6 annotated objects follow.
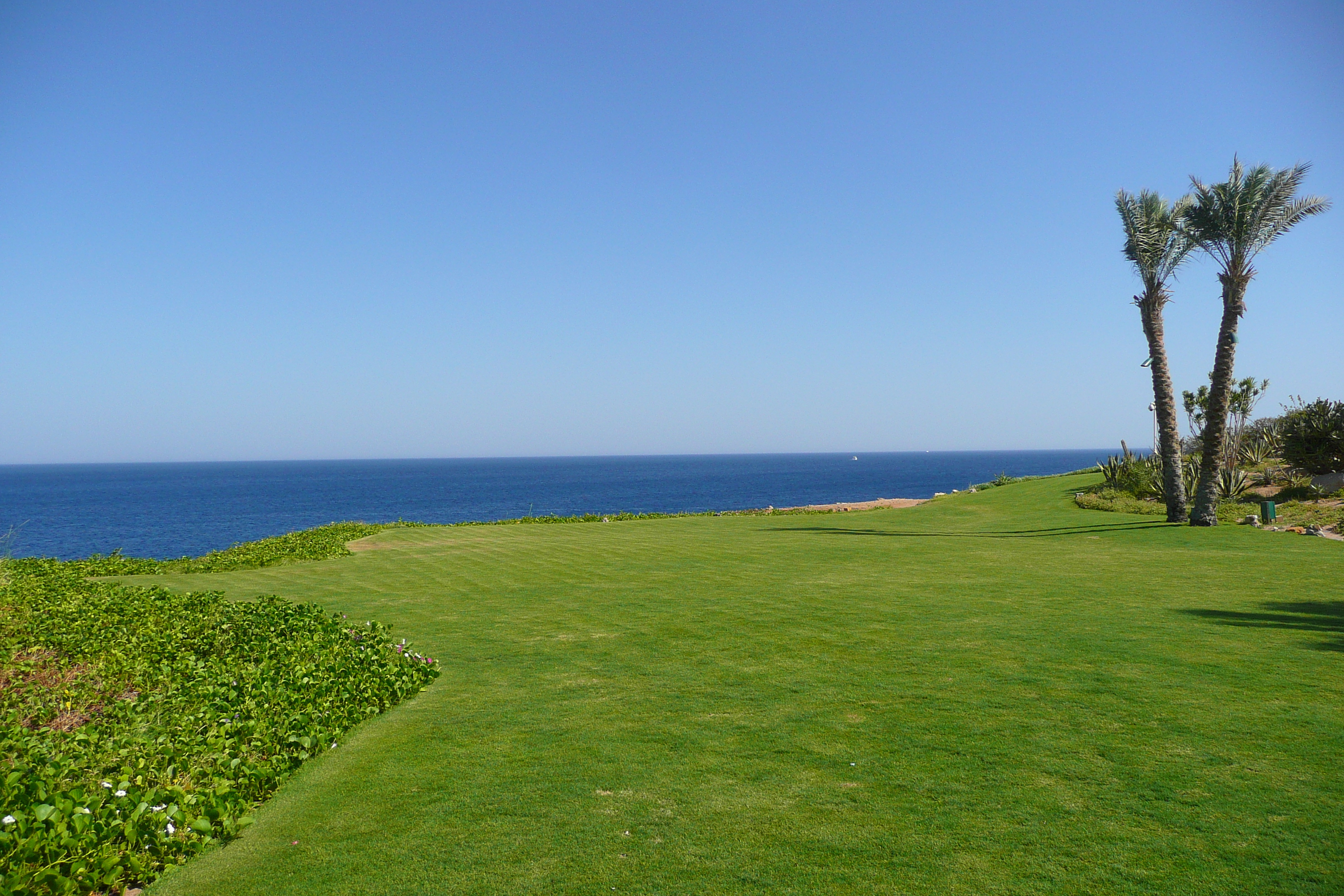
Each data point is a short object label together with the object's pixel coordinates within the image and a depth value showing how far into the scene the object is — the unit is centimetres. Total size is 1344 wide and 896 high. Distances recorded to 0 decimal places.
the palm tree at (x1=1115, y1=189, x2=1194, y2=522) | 2569
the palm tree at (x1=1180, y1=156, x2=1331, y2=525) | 2278
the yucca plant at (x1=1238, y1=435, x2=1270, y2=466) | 3872
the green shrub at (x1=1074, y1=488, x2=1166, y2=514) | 2970
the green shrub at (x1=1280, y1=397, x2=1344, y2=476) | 3041
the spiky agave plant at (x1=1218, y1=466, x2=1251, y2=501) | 2972
